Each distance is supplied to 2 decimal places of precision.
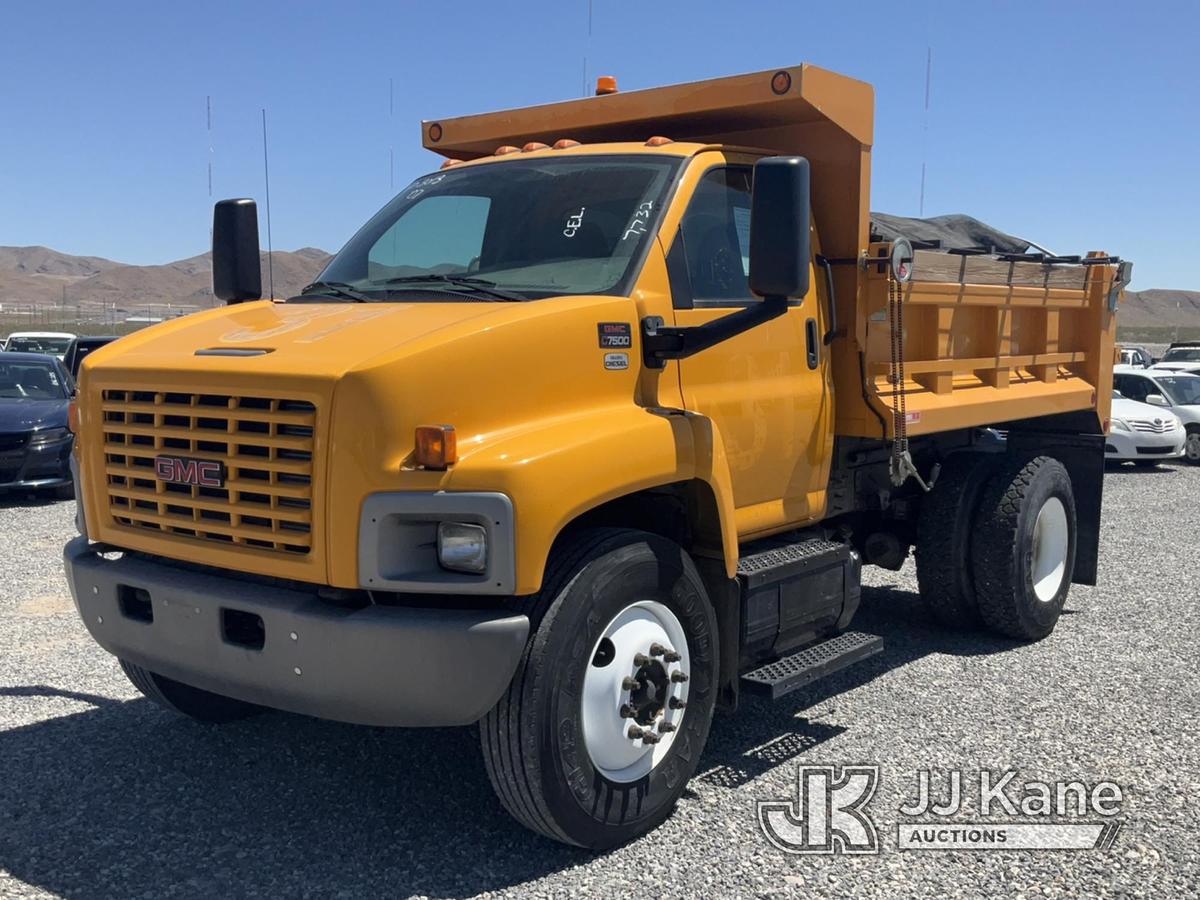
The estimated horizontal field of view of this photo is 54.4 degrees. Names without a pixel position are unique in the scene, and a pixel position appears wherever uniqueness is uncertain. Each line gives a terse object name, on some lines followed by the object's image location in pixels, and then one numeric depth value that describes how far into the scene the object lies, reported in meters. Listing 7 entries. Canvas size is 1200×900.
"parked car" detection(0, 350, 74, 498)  12.18
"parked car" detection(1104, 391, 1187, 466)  17.64
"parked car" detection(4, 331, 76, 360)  22.47
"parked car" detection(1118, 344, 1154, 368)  26.78
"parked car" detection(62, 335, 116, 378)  15.77
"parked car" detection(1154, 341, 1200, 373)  26.62
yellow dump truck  3.61
